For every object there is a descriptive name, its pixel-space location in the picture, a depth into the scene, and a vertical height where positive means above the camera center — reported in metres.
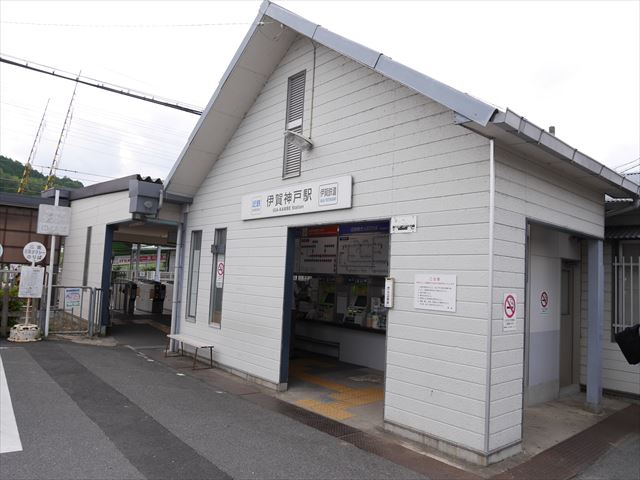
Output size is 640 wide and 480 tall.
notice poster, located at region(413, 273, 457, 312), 5.00 -0.11
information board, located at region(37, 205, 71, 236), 11.34 +1.11
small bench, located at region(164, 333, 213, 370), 8.71 -1.42
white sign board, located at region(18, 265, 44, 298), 10.40 -0.43
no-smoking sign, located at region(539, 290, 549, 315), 7.00 -0.22
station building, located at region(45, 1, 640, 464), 4.85 +0.67
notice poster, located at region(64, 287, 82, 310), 11.50 -0.82
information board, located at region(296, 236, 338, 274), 10.84 +0.56
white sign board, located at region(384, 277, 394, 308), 5.57 -0.16
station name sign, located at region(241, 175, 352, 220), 6.43 +1.21
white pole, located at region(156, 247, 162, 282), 30.35 +0.51
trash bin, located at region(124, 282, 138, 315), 18.12 -1.14
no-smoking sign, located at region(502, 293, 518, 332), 4.89 -0.28
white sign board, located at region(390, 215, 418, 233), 5.48 +0.70
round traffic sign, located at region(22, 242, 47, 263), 10.62 +0.26
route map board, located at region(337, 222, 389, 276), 9.46 +0.63
